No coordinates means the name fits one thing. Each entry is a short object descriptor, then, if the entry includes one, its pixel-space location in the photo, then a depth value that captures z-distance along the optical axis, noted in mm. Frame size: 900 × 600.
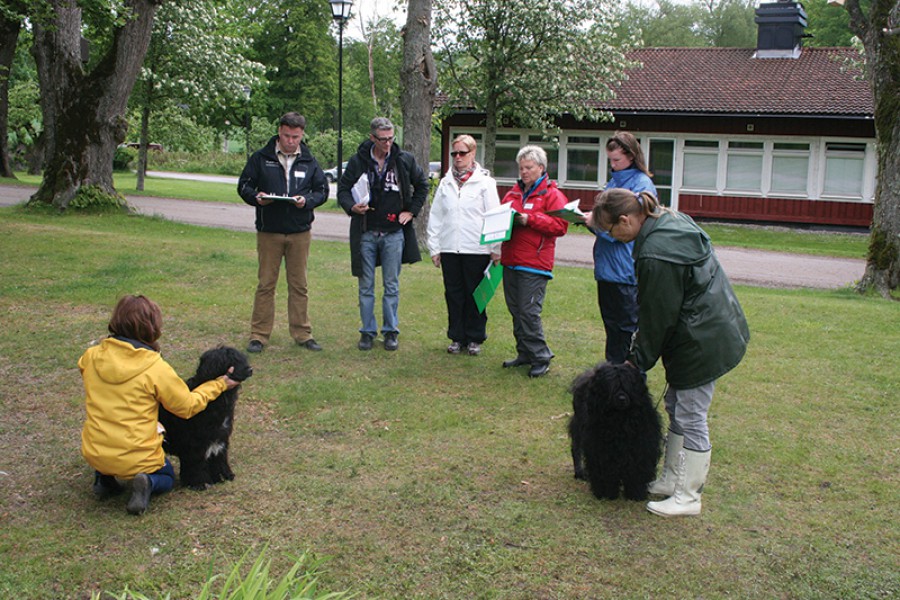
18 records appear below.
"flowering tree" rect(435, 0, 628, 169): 25062
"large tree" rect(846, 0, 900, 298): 13883
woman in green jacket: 4422
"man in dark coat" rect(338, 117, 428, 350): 7949
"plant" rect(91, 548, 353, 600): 2953
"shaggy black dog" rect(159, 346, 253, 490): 4727
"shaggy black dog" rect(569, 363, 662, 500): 4676
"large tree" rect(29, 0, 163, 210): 18172
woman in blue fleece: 5965
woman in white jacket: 7828
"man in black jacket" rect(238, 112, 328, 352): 7758
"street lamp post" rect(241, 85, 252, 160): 44844
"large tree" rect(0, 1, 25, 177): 13915
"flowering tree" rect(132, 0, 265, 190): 25500
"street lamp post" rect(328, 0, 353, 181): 24875
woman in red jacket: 7254
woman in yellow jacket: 4402
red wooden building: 28312
